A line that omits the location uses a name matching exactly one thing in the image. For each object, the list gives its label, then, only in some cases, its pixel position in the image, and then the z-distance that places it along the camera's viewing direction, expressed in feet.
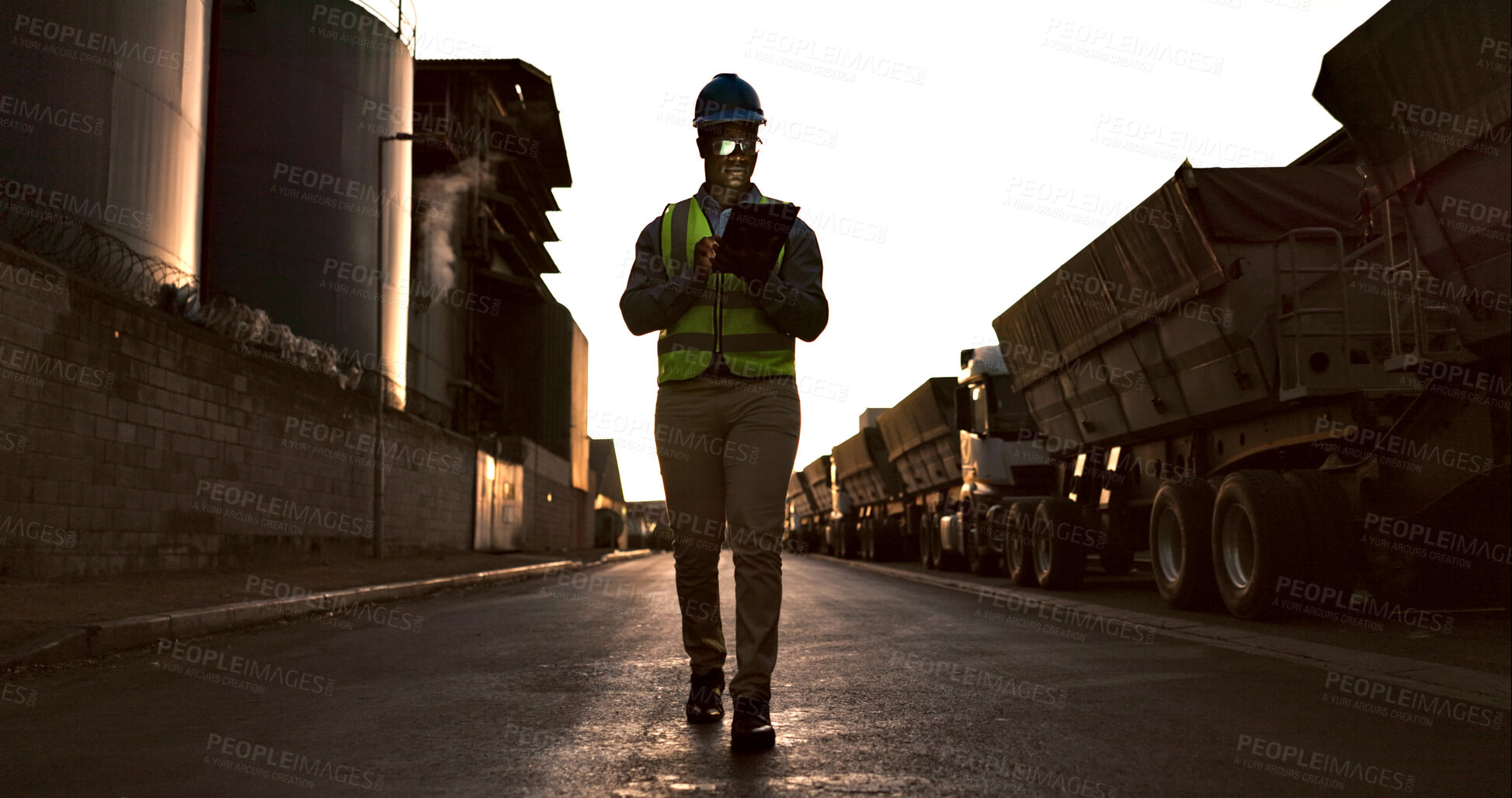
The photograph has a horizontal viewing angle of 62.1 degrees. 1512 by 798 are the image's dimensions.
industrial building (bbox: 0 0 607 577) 39.81
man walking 14.06
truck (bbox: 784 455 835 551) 147.10
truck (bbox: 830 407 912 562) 102.53
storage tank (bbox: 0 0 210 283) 46.11
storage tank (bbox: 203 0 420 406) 85.25
